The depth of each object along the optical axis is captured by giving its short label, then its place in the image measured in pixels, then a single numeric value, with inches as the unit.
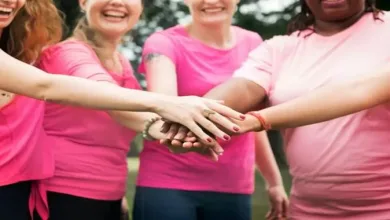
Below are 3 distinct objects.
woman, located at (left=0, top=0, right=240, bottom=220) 90.5
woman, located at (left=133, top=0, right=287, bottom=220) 106.8
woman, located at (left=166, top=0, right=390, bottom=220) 92.2
